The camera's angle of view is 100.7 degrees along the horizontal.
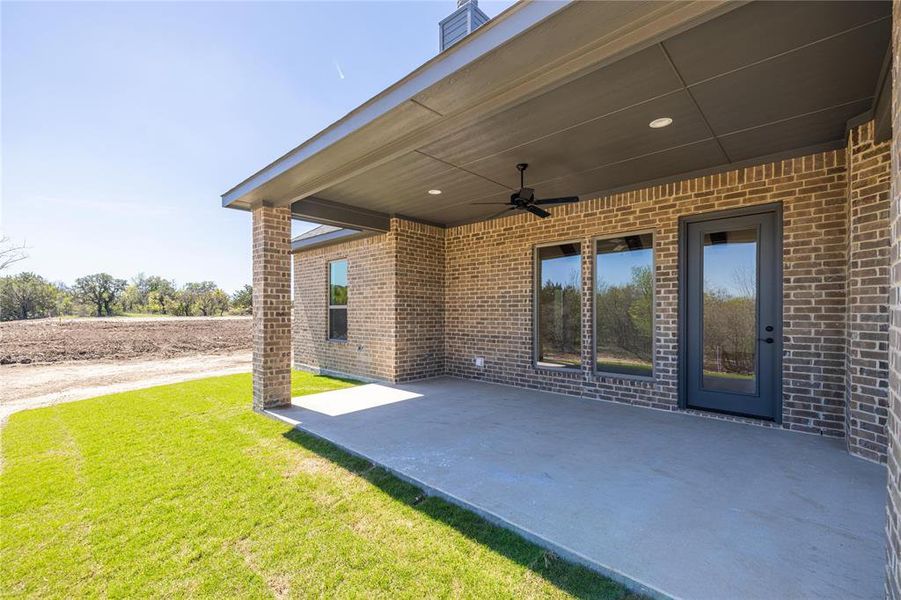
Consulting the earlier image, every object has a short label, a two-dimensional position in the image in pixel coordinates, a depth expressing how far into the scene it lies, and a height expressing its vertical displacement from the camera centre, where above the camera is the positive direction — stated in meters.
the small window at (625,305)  5.15 -0.13
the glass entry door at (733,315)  4.23 -0.24
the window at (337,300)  8.10 -0.05
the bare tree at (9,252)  13.05 +1.67
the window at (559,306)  5.88 -0.16
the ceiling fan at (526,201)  4.42 +1.14
